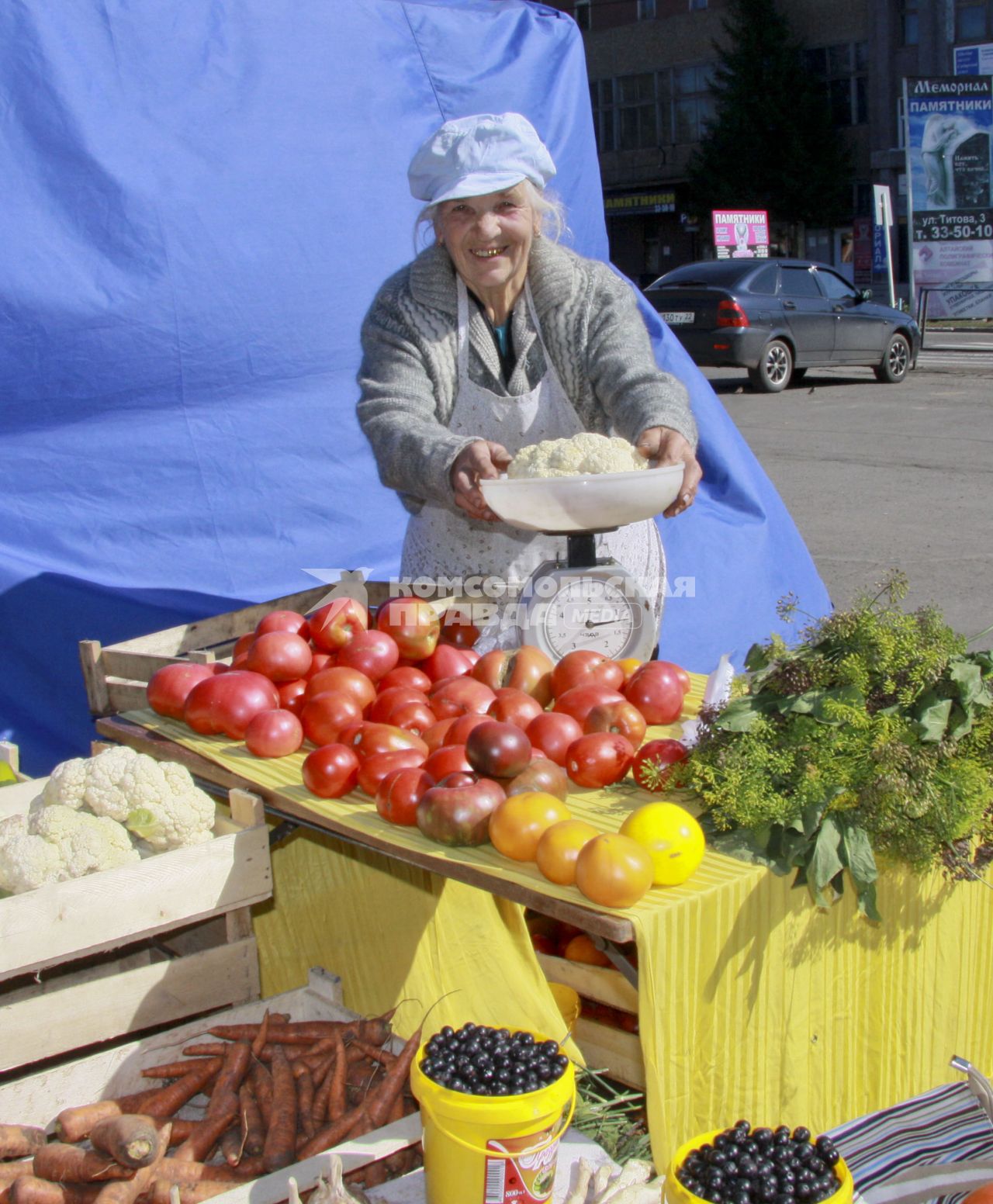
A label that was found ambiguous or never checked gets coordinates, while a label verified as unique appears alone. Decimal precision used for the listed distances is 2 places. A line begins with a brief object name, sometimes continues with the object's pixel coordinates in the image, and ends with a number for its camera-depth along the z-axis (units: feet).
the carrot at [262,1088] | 8.22
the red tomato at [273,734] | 9.30
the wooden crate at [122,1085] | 7.34
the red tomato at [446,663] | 10.40
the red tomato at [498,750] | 8.00
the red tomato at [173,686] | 10.11
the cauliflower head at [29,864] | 8.14
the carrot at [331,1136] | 7.88
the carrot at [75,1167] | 7.37
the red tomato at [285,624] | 10.76
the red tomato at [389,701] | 9.43
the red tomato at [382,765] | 8.39
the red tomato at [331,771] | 8.48
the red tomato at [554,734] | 8.69
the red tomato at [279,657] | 10.09
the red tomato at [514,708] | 9.01
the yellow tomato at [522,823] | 7.39
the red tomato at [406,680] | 10.02
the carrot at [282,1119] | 7.74
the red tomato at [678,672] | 9.55
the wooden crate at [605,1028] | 8.75
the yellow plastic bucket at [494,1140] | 6.42
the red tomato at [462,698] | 9.46
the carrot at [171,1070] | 8.27
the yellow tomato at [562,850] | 7.06
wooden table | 6.81
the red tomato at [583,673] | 9.50
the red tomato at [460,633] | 11.21
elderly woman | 11.27
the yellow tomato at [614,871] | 6.72
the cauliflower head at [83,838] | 8.25
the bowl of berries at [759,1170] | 6.03
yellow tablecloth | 7.13
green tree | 120.26
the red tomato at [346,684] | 9.68
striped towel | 7.68
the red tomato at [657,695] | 9.39
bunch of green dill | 7.39
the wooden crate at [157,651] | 11.32
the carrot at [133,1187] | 7.10
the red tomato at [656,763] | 8.14
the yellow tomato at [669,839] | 7.09
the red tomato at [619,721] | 8.75
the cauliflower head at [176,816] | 8.56
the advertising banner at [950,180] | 69.92
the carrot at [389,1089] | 8.07
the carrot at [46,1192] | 7.16
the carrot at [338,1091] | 8.17
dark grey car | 49.01
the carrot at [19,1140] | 7.53
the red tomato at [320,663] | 10.38
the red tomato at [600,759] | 8.41
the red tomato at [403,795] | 7.96
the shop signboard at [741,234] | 67.97
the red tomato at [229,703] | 9.60
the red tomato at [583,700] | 9.02
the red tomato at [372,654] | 10.16
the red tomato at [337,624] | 10.62
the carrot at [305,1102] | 8.15
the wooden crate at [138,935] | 7.73
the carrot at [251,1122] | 8.00
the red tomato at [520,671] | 9.70
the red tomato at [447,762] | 8.19
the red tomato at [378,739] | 8.66
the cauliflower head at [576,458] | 9.43
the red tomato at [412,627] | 10.46
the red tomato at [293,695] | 9.99
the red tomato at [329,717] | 9.28
